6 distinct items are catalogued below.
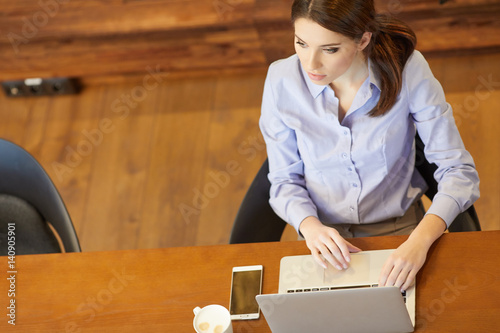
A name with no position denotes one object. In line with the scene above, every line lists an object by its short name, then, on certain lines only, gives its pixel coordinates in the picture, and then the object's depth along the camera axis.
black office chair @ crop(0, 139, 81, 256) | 3.52
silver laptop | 2.91
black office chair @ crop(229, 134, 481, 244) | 3.45
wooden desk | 3.04
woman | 3.12
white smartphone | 3.10
